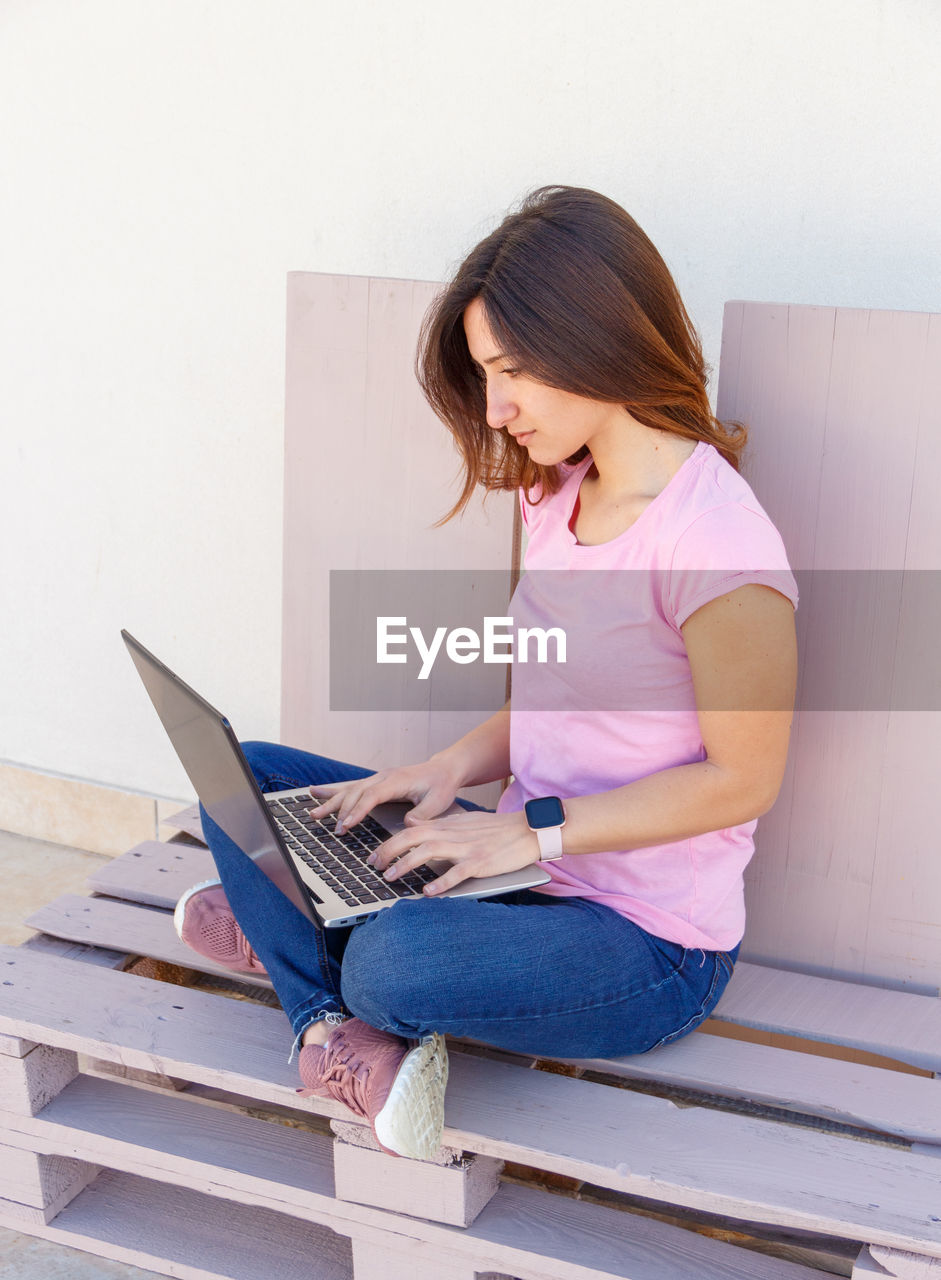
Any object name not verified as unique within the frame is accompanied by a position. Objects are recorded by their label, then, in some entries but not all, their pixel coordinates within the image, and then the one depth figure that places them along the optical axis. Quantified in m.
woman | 1.40
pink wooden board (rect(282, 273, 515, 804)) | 2.01
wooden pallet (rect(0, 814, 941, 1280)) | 1.38
